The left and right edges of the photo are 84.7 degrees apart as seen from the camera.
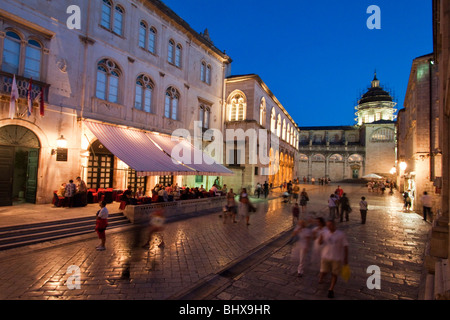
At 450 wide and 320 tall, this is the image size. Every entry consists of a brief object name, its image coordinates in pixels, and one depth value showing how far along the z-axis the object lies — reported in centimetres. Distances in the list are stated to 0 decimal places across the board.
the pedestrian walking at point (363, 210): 1237
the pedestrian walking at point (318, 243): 573
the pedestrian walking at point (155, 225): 779
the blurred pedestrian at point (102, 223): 733
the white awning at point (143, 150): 1213
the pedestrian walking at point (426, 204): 1355
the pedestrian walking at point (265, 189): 2228
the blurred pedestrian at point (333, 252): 502
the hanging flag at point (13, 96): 986
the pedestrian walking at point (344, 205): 1280
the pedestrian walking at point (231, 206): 1186
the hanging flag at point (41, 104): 1092
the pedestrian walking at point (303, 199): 1479
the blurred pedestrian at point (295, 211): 1135
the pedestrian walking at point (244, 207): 1119
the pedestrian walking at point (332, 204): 1270
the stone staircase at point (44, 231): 735
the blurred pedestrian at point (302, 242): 595
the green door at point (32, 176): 1162
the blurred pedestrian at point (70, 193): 1133
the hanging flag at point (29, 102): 1037
